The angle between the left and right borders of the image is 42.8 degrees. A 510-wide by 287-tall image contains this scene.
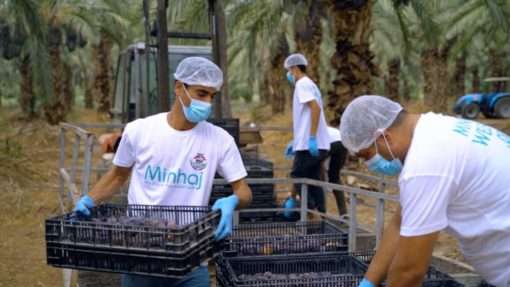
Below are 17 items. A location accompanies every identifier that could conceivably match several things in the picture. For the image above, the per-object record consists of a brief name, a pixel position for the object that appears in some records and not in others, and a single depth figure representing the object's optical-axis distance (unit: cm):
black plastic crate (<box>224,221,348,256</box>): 415
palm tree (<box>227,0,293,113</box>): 1485
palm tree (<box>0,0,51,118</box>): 977
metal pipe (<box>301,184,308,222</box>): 547
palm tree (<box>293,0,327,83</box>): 1448
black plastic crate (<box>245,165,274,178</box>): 627
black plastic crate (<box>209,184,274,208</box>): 625
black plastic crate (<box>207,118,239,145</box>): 634
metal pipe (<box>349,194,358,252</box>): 451
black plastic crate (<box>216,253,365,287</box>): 356
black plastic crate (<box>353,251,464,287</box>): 312
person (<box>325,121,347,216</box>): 660
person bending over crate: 227
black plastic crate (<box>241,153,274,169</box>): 651
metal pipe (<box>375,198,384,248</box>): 412
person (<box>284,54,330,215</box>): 620
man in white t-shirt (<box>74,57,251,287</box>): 295
